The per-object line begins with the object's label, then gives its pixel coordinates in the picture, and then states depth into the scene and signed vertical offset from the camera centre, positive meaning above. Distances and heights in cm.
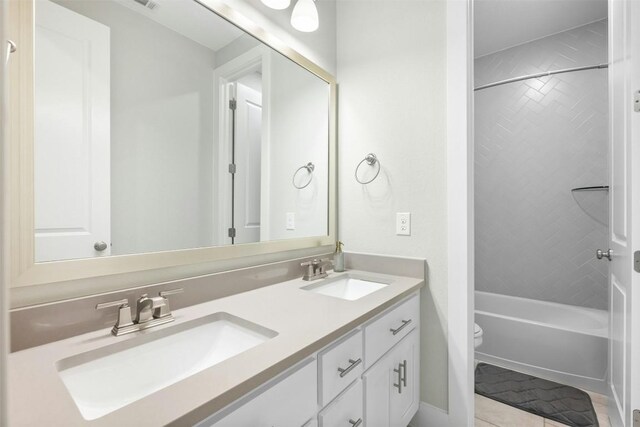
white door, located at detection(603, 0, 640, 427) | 119 +1
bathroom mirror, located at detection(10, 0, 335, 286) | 79 +26
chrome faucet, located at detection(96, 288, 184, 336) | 84 -30
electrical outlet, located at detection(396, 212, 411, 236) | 160 -6
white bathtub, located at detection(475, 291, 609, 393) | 191 -91
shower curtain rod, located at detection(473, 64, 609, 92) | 223 +114
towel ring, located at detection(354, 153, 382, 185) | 171 +30
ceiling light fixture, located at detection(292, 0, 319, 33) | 145 +98
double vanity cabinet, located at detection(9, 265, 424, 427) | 54 -37
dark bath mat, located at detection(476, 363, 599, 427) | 166 -115
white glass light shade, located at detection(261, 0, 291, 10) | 135 +96
